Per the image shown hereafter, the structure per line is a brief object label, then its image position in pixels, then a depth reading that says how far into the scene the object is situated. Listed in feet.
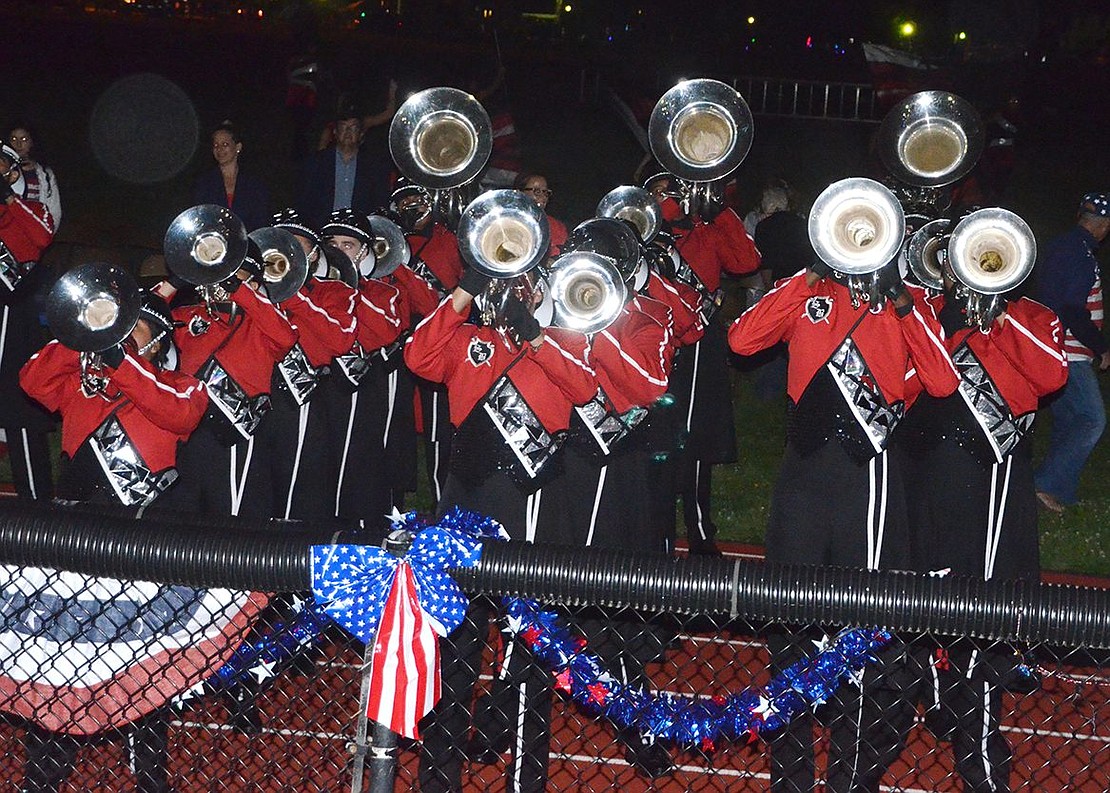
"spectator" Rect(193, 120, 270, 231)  29.48
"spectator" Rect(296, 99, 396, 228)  31.58
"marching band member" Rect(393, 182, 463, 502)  24.31
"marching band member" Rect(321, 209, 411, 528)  22.50
